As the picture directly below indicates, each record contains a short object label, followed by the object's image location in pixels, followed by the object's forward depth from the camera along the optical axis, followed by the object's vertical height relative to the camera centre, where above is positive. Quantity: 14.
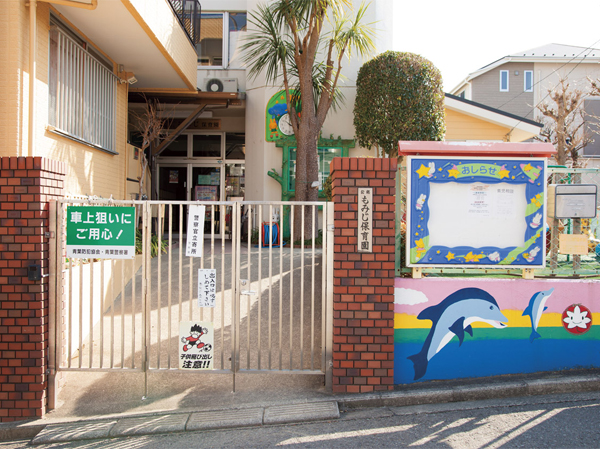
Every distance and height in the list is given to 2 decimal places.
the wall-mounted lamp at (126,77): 9.07 +3.06
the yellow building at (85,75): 5.74 +2.42
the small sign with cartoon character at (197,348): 4.19 -1.22
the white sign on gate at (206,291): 4.20 -0.67
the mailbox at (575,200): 4.24 +0.26
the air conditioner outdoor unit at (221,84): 12.08 +3.88
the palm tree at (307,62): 8.30 +3.44
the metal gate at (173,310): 4.09 -1.06
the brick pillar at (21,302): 3.93 -0.75
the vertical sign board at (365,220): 4.05 +0.04
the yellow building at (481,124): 11.62 +2.83
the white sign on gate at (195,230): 4.09 -0.07
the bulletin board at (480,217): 4.17 +0.08
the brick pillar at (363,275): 4.05 -0.48
